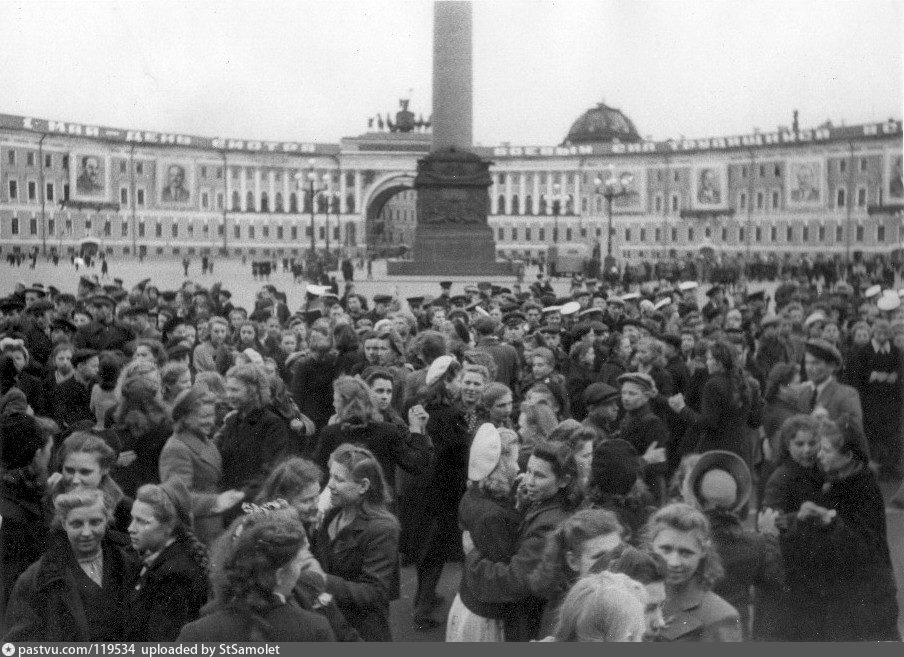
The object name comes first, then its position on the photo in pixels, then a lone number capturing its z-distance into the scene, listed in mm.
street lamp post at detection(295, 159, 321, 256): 39450
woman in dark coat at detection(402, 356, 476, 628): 6320
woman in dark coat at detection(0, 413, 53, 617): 4809
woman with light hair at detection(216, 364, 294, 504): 5969
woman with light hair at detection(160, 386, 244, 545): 5402
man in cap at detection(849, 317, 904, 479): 8430
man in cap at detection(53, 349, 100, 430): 7555
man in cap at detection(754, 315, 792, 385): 9523
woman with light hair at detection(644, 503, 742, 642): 3732
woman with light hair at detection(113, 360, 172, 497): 5699
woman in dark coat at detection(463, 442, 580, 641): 4137
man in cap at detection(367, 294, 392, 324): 12961
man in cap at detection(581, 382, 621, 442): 6375
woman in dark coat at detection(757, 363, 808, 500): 7246
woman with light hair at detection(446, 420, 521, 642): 4277
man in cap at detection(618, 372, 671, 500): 6086
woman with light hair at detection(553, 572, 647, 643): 3162
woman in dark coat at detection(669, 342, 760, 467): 7004
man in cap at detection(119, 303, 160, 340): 10609
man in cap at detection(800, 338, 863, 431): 6738
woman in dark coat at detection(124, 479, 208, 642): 3959
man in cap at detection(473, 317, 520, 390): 9078
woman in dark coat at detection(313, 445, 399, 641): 4223
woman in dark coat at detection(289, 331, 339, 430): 8492
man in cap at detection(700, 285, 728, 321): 13203
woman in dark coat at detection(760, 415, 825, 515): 4836
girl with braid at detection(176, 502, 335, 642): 3326
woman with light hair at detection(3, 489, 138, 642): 3918
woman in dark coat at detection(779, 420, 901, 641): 4598
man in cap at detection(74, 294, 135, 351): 9781
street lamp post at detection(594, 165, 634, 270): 38578
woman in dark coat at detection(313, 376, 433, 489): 5801
